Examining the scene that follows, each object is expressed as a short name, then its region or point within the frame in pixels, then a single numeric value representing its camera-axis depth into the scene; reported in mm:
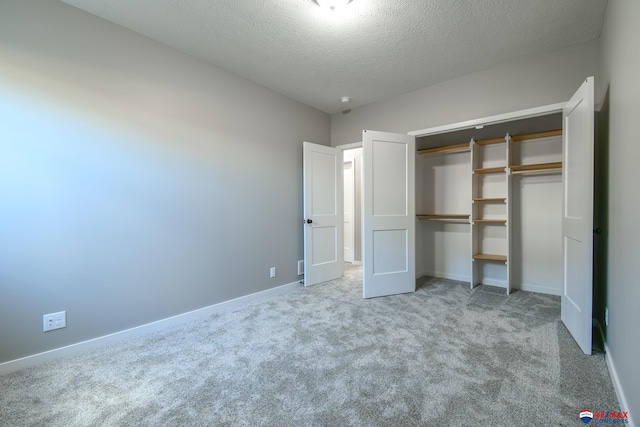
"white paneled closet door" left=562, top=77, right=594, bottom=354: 1938
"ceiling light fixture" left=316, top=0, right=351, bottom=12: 2016
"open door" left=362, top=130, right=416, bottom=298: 3387
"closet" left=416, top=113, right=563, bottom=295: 3387
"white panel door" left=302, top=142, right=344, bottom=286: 3867
